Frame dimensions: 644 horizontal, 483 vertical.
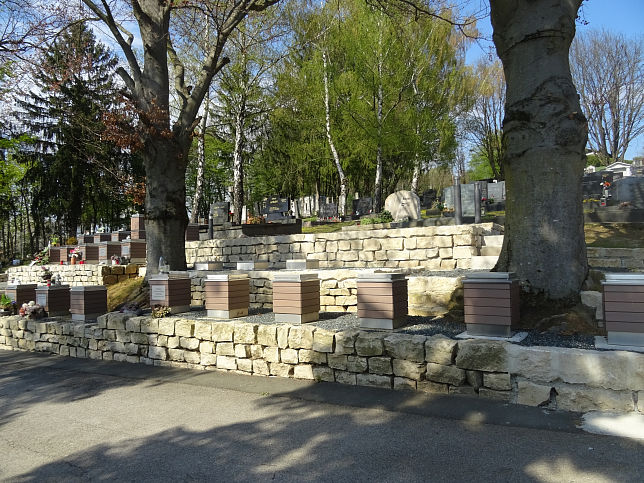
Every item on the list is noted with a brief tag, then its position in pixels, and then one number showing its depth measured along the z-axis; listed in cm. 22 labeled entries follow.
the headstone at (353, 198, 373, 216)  2066
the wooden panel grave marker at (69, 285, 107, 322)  838
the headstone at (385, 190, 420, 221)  1346
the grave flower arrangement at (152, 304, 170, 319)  706
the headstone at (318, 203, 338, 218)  2253
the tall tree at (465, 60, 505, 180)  2623
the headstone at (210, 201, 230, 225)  1762
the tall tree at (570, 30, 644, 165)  2519
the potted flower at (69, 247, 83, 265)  1572
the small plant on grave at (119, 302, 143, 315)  762
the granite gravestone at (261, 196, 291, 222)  1738
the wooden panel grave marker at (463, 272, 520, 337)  427
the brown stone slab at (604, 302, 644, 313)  368
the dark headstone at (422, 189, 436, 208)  2321
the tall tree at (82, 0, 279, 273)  927
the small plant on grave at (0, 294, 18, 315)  1036
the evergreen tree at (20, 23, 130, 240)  2450
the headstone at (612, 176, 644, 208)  1280
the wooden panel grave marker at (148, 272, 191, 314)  729
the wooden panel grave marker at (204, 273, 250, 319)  654
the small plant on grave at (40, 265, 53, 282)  1350
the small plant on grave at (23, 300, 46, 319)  920
